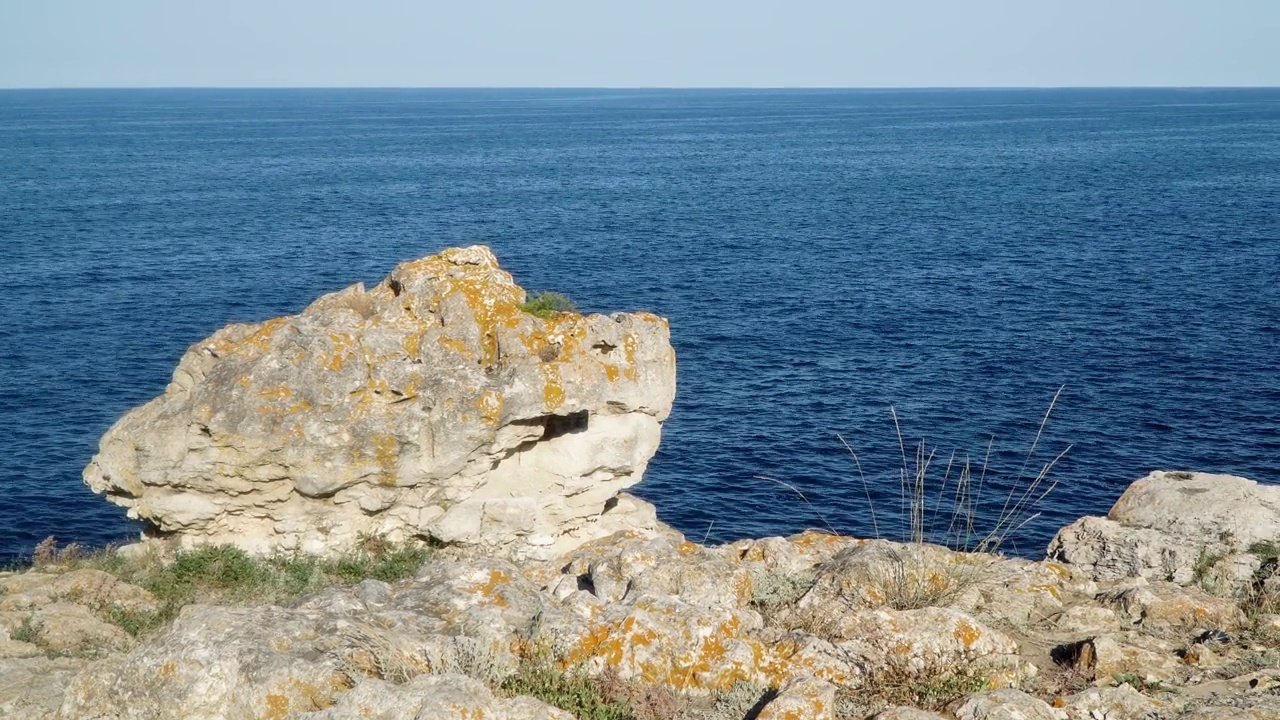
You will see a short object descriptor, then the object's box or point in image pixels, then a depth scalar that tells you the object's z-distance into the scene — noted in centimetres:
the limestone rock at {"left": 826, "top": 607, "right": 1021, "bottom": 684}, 1222
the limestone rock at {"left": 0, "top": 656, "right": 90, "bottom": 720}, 1086
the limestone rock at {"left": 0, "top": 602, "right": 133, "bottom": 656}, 1514
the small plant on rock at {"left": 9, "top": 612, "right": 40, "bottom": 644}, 1534
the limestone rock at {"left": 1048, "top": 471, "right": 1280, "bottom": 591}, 1920
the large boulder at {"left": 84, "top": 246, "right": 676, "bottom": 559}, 2206
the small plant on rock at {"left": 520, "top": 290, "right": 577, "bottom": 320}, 2530
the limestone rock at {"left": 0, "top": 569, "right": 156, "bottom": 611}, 1769
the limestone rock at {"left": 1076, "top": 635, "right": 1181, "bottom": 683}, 1272
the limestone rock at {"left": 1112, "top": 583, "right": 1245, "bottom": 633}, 1484
